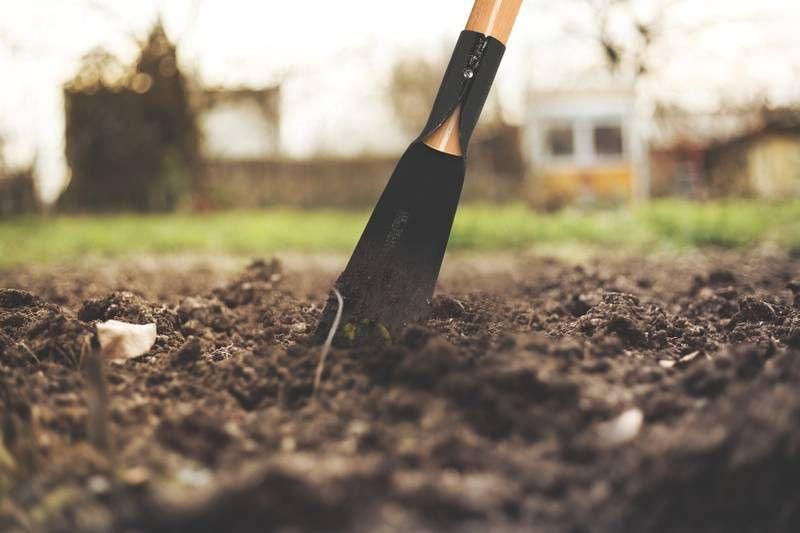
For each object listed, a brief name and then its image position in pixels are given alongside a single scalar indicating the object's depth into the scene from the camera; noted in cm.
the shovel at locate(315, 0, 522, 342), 122
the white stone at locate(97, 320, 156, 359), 121
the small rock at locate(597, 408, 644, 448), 102
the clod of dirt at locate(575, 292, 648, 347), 124
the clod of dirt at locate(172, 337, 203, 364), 121
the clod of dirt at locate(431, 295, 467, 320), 132
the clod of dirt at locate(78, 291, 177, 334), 130
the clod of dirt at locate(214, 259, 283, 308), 149
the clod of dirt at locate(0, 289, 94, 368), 119
